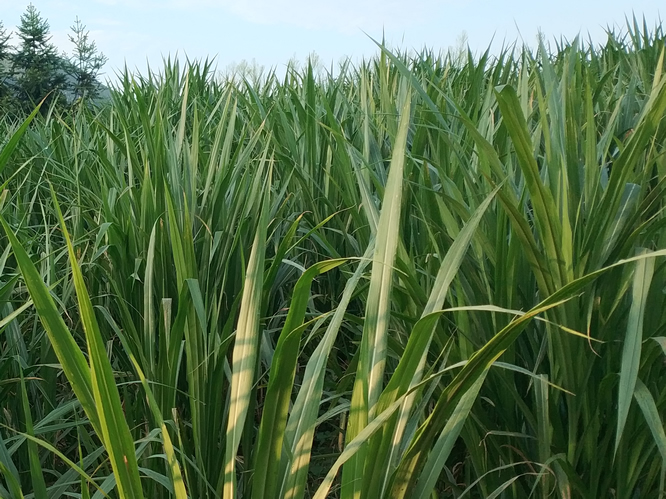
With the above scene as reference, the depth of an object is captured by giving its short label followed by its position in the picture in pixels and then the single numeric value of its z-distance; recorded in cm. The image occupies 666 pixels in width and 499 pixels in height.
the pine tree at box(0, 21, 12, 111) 1433
